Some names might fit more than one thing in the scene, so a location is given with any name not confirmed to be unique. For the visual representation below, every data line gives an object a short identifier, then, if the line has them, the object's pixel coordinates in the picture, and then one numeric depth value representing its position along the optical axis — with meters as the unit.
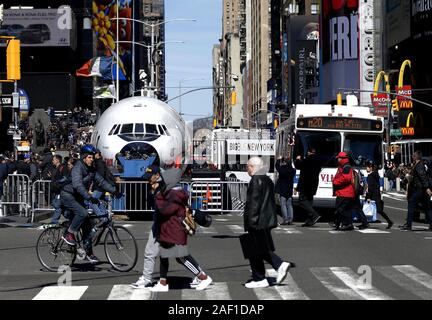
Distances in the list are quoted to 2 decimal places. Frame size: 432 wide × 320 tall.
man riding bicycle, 15.68
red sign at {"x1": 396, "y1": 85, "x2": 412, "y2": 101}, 80.50
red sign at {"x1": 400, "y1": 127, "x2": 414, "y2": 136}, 88.44
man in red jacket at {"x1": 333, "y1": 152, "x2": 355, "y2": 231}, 24.02
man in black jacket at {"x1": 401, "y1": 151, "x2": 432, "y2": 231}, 23.55
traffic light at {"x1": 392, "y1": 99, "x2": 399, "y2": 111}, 88.44
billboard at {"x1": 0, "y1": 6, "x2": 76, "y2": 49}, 97.75
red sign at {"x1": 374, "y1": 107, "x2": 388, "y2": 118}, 79.06
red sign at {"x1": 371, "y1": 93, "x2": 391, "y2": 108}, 79.96
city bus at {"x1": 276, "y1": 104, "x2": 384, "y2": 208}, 28.80
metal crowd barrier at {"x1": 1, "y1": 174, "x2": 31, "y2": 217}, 28.59
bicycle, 15.59
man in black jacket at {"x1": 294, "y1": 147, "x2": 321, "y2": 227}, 26.11
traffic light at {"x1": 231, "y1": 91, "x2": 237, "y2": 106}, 61.41
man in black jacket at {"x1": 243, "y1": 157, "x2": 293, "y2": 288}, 13.55
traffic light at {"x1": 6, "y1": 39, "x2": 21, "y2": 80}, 26.61
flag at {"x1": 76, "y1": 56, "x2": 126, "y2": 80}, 79.44
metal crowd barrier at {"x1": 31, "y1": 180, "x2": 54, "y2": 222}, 28.88
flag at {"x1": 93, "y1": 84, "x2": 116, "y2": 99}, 65.75
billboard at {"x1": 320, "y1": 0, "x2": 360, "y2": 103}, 119.81
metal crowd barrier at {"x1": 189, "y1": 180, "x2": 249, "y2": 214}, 30.17
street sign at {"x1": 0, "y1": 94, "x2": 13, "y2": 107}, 27.92
